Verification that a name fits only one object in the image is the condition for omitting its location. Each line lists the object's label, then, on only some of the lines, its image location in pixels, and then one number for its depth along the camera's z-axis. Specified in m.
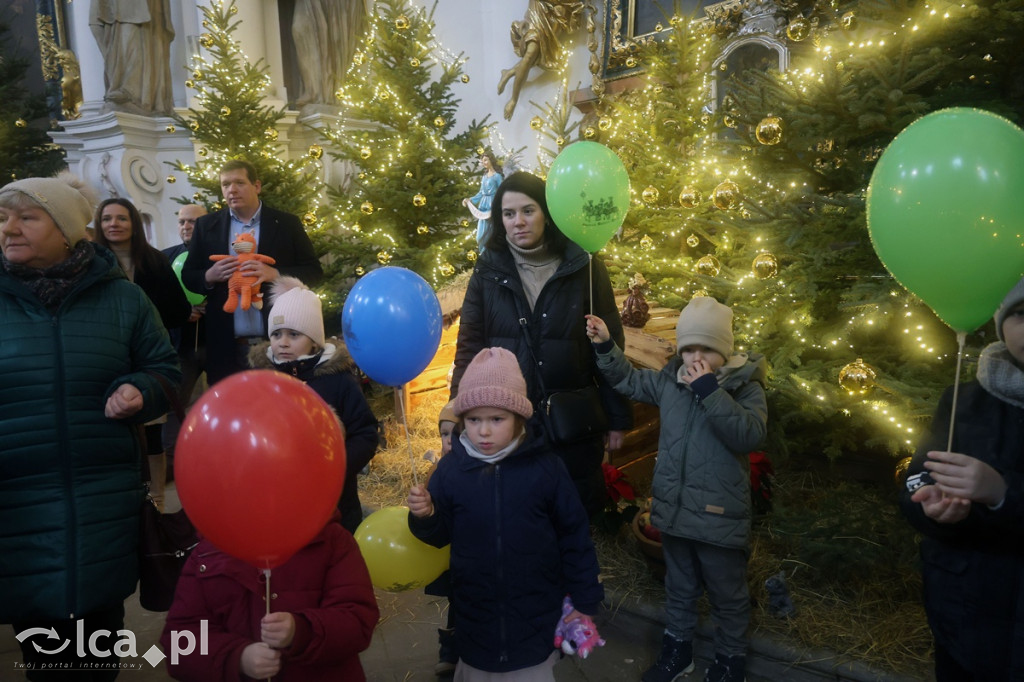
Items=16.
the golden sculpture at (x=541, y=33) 7.15
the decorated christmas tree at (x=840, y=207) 2.45
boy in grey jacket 2.26
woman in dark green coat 1.80
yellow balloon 2.00
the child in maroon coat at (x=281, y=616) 1.41
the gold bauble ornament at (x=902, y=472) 1.79
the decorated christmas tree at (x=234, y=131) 5.50
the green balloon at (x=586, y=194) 2.46
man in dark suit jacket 3.53
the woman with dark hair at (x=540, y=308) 2.49
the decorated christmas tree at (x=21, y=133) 9.07
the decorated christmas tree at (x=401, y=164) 5.43
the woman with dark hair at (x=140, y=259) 3.45
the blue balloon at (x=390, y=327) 2.24
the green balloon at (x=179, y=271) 4.33
